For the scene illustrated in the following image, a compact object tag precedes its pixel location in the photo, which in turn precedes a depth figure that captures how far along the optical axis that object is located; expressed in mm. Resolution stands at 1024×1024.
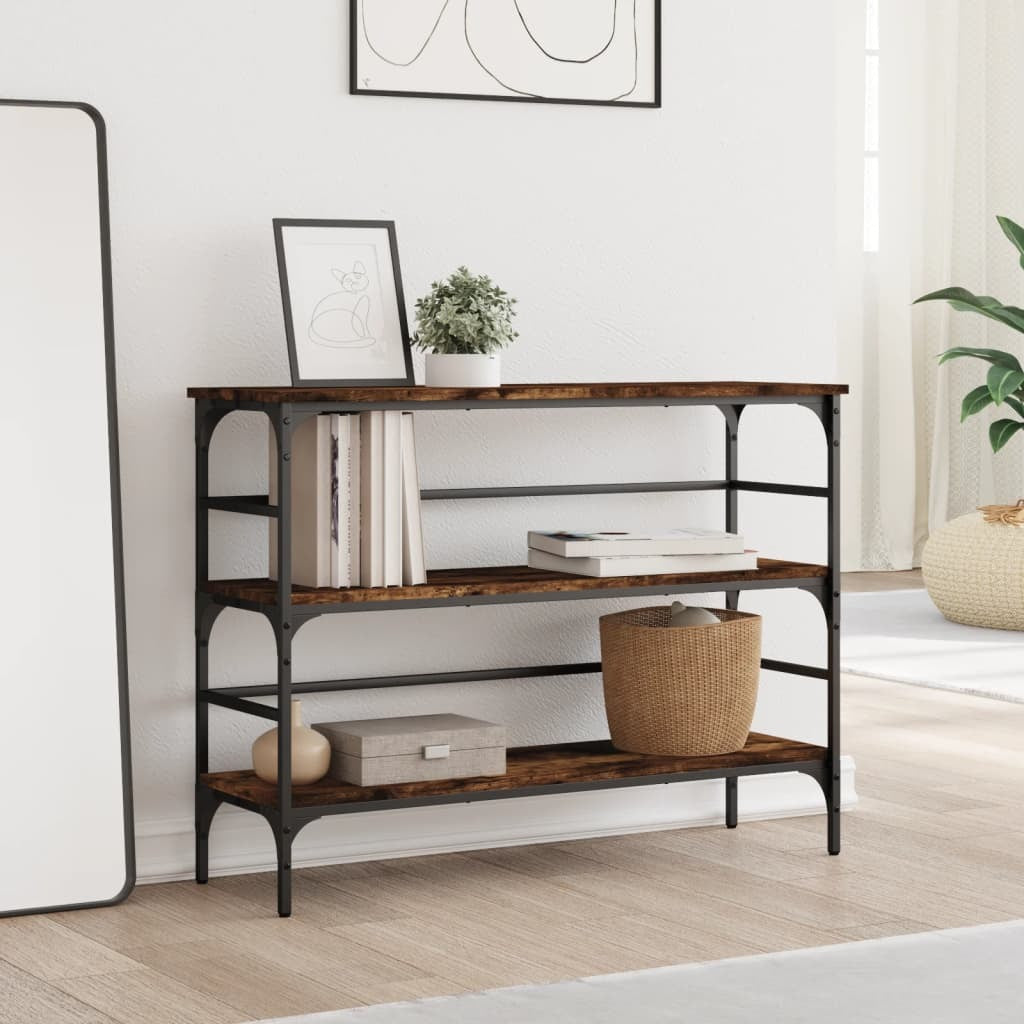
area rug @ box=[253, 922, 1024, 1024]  3612
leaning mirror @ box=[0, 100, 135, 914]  4500
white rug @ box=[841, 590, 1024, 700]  7992
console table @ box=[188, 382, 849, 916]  4429
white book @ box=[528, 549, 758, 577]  4813
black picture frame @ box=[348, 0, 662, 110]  4977
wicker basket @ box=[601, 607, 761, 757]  5003
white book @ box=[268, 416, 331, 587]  4535
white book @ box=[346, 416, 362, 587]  4551
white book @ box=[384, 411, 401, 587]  4551
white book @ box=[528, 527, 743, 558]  4813
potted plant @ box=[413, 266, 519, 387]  4651
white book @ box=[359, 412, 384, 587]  4532
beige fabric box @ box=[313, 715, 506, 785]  4632
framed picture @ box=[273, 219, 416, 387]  4713
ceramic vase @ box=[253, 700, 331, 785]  4600
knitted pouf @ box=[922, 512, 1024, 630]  9567
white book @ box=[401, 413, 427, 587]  4590
